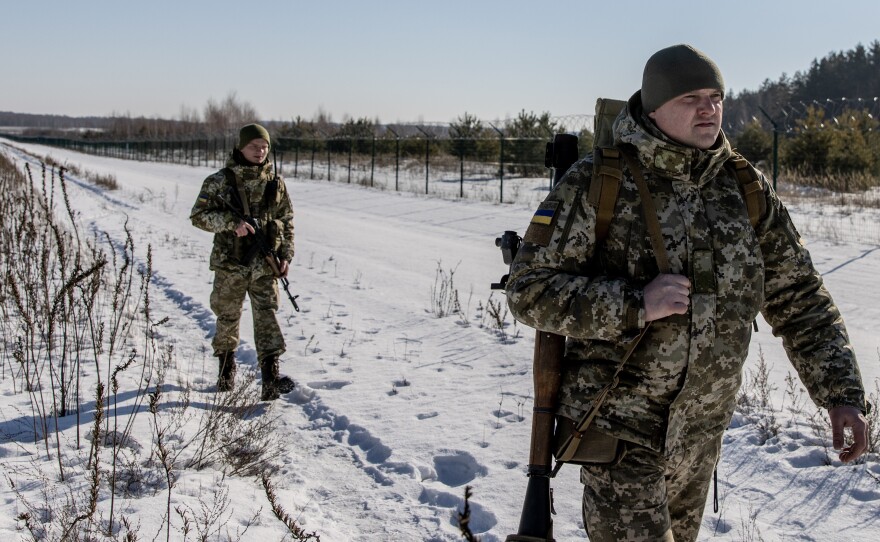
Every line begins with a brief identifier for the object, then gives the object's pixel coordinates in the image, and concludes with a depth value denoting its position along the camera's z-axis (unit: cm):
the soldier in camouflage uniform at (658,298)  202
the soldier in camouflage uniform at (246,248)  536
